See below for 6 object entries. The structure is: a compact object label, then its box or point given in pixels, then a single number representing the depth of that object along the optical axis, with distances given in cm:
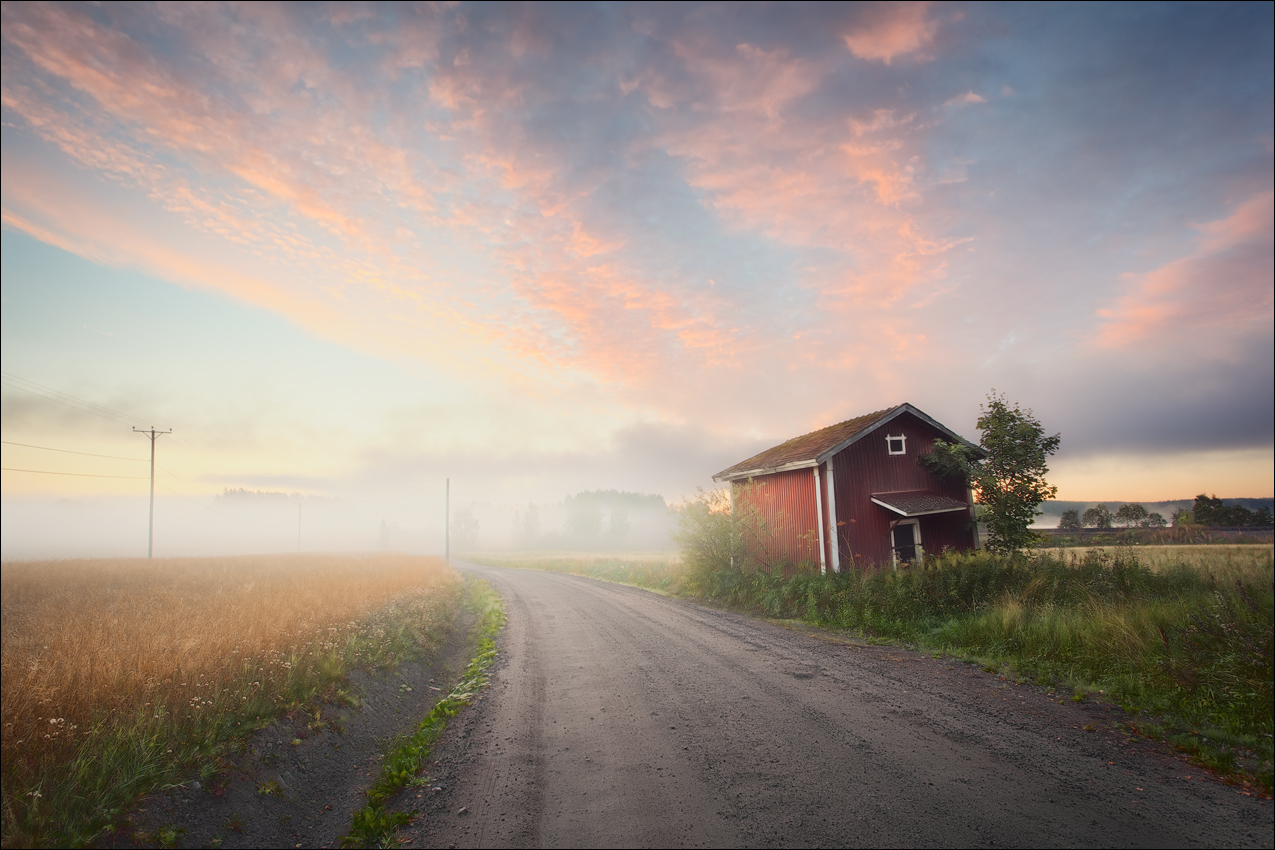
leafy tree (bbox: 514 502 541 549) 10194
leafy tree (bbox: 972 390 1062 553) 1498
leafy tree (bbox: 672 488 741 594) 1844
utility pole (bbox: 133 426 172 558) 4169
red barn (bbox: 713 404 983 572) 1666
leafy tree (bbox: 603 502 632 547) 9694
